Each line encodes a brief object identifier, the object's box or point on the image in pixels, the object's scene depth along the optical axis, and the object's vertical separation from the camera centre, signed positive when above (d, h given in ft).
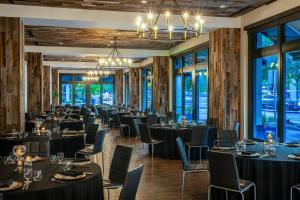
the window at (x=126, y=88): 83.05 +2.39
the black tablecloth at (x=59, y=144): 20.81 -2.95
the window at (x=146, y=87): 64.26 +2.01
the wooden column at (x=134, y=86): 71.41 +2.46
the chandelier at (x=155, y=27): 18.50 +4.10
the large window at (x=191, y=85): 40.68 +1.65
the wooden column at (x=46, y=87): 57.56 +1.90
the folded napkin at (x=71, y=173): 11.35 -2.57
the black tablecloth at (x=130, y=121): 42.39 -2.97
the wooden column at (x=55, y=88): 81.42 +2.47
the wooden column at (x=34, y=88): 43.11 +1.29
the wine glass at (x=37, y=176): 11.04 -2.56
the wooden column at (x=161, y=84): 50.29 +2.01
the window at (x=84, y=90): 95.09 +2.20
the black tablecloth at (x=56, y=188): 9.87 -2.79
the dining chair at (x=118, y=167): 14.19 -3.02
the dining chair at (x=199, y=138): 24.59 -3.01
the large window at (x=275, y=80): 24.03 +1.33
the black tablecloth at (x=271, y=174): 14.37 -3.37
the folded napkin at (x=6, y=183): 10.14 -2.60
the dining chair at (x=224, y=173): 13.26 -3.07
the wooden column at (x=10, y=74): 25.26 +1.81
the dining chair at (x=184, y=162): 16.20 -3.18
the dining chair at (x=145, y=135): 25.84 -2.90
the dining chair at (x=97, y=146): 21.27 -3.11
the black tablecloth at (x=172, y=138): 27.20 -3.39
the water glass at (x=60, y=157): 13.57 -2.39
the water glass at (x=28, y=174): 10.94 -2.47
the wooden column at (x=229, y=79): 30.07 +1.63
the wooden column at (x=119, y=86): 86.94 +3.05
